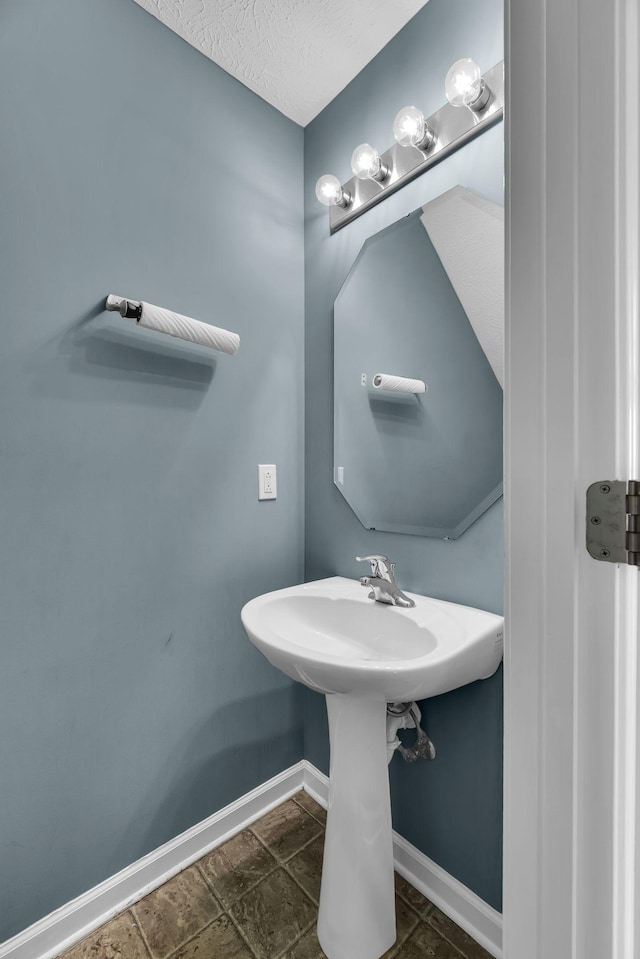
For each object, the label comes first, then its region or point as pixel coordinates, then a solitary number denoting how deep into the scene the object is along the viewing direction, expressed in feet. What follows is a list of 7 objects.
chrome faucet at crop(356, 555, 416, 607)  3.92
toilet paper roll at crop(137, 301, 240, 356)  3.67
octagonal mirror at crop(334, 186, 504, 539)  3.62
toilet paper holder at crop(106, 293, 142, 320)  3.58
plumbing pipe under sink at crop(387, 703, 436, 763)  3.64
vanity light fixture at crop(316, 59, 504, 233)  3.38
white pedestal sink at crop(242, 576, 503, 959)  2.90
